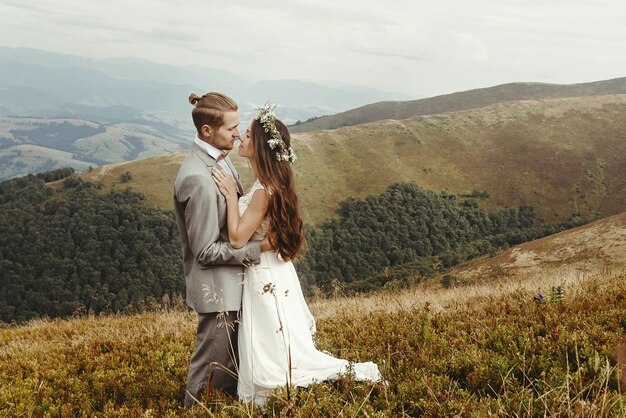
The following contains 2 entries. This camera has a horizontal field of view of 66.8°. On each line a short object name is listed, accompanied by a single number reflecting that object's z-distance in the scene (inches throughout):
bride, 173.2
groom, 167.0
